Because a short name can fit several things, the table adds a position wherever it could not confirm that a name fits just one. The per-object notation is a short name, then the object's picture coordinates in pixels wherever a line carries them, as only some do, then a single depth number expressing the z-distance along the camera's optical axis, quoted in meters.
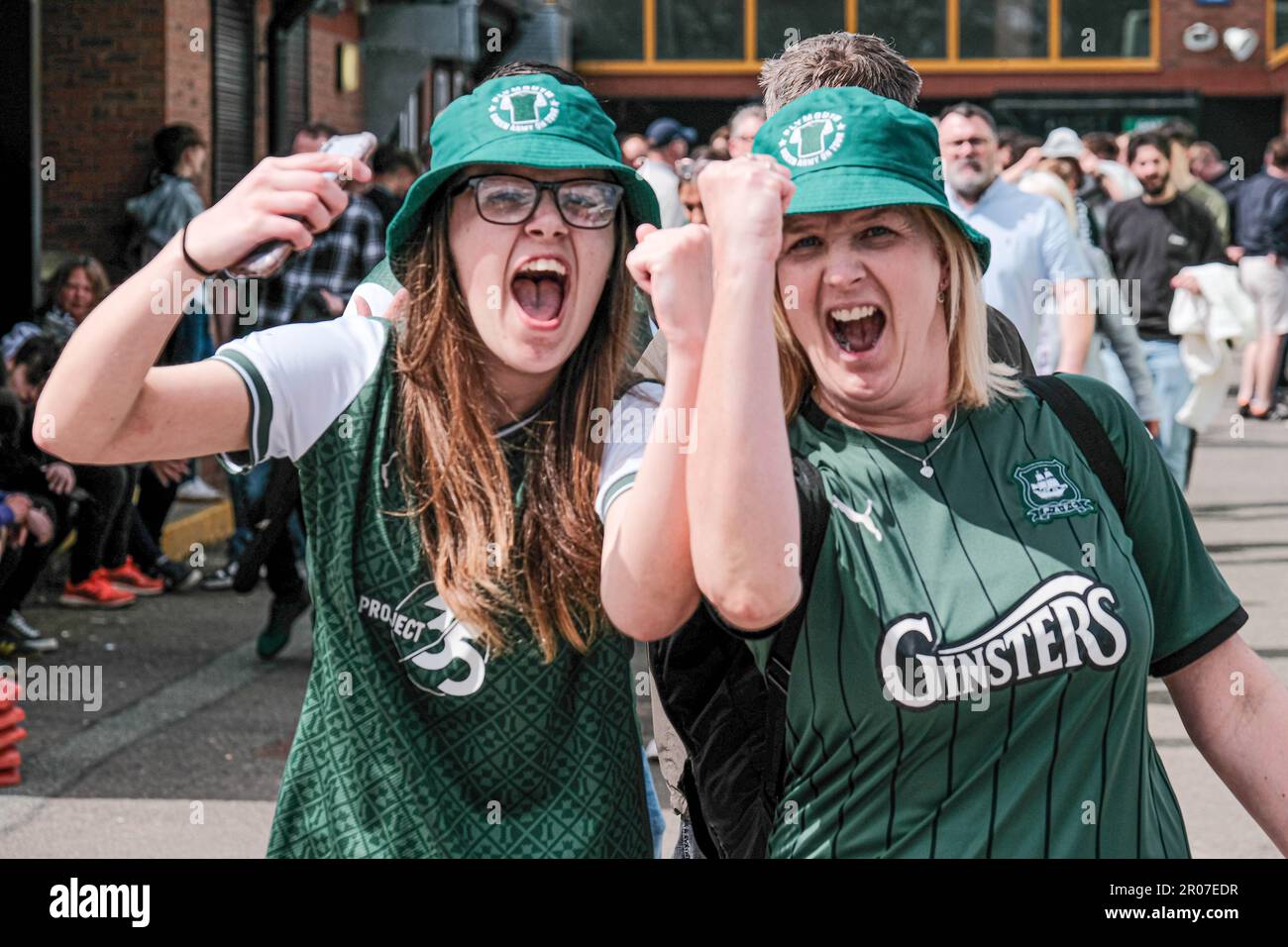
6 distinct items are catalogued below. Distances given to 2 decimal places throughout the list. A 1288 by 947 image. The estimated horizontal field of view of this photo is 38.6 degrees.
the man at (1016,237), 6.79
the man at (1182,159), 12.09
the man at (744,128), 6.02
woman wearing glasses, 2.44
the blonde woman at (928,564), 2.14
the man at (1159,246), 10.30
